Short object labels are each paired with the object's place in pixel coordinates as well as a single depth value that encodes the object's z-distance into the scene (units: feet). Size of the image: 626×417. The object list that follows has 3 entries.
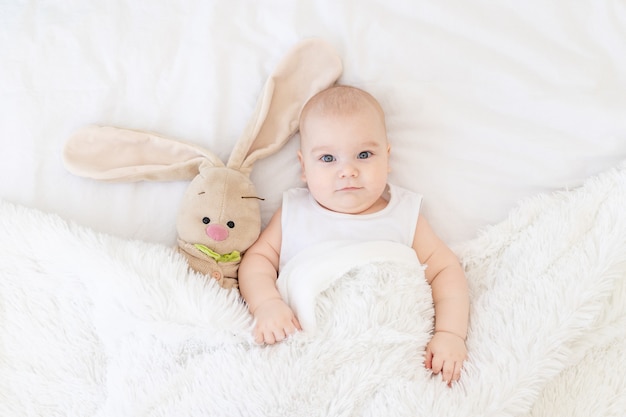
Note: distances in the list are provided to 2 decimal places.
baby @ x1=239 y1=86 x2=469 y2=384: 3.86
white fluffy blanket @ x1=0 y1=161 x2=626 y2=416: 3.19
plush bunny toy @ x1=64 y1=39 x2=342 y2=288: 3.84
